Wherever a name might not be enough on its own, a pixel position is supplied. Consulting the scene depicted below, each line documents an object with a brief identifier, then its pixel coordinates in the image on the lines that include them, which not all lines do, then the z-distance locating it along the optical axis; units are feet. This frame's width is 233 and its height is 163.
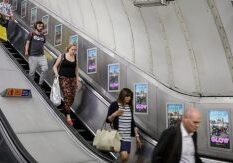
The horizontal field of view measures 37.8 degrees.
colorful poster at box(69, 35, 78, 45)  28.77
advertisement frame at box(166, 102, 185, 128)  18.44
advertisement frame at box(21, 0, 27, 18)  40.41
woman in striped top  16.60
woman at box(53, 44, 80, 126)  21.24
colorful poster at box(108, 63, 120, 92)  23.18
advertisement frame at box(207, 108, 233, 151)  15.55
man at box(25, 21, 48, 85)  24.39
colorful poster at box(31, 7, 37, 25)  37.61
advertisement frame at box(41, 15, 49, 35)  34.33
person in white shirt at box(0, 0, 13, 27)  31.38
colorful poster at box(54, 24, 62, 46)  31.65
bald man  9.57
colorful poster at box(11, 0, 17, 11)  42.96
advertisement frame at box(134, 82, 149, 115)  20.40
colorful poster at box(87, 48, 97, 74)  26.04
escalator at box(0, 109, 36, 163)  13.51
